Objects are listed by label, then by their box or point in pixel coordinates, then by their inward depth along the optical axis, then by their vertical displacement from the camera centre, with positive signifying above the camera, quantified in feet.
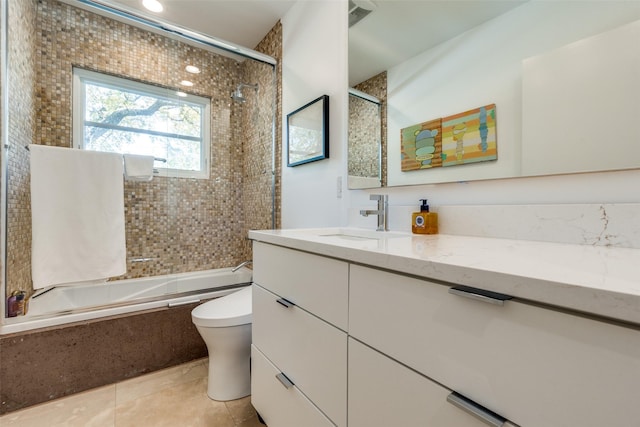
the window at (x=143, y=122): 6.70 +2.33
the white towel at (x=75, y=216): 5.12 -0.11
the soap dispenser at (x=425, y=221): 3.49 -0.15
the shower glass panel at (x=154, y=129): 5.00 +2.02
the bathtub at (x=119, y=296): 4.69 -1.82
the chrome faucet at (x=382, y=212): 4.13 -0.04
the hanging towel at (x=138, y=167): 6.48 +1.02
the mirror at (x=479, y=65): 2.55 +1.72
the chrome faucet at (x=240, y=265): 7.65 -1.57
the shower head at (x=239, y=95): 8.39 +3.52
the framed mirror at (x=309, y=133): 5.29 +1.62
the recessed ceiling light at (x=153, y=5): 6.22 +4.72
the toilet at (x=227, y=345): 4.45 -2.28
